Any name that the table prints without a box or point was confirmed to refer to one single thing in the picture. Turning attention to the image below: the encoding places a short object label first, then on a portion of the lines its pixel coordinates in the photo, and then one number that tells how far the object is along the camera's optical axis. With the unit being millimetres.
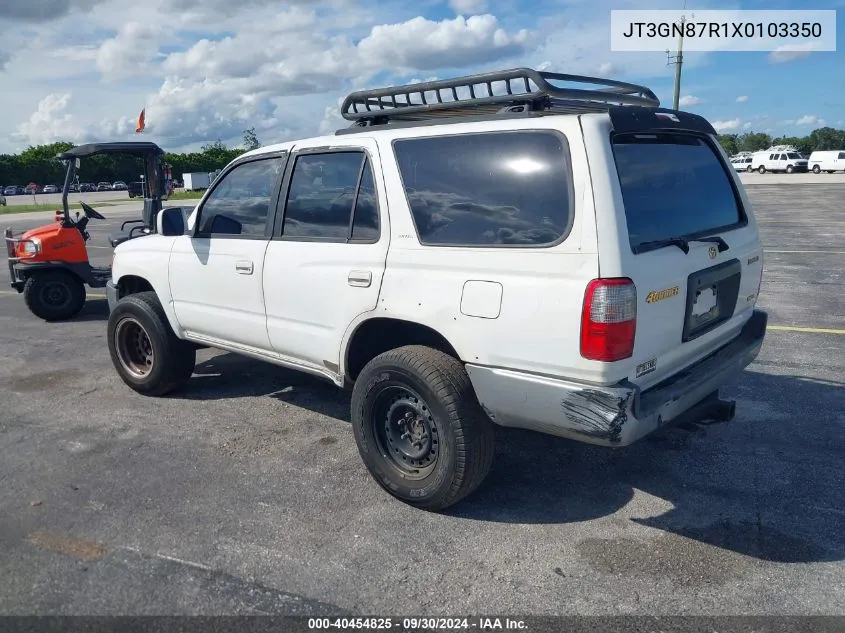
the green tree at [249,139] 69488
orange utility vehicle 8391
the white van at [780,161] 53156
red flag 12572
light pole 39216
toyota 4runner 2998
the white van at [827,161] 50659
